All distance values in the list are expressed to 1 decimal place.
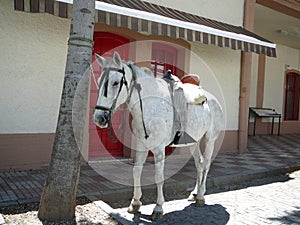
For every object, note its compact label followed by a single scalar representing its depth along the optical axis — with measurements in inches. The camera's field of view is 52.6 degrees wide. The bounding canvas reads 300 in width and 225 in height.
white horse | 121.2
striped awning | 191.6
